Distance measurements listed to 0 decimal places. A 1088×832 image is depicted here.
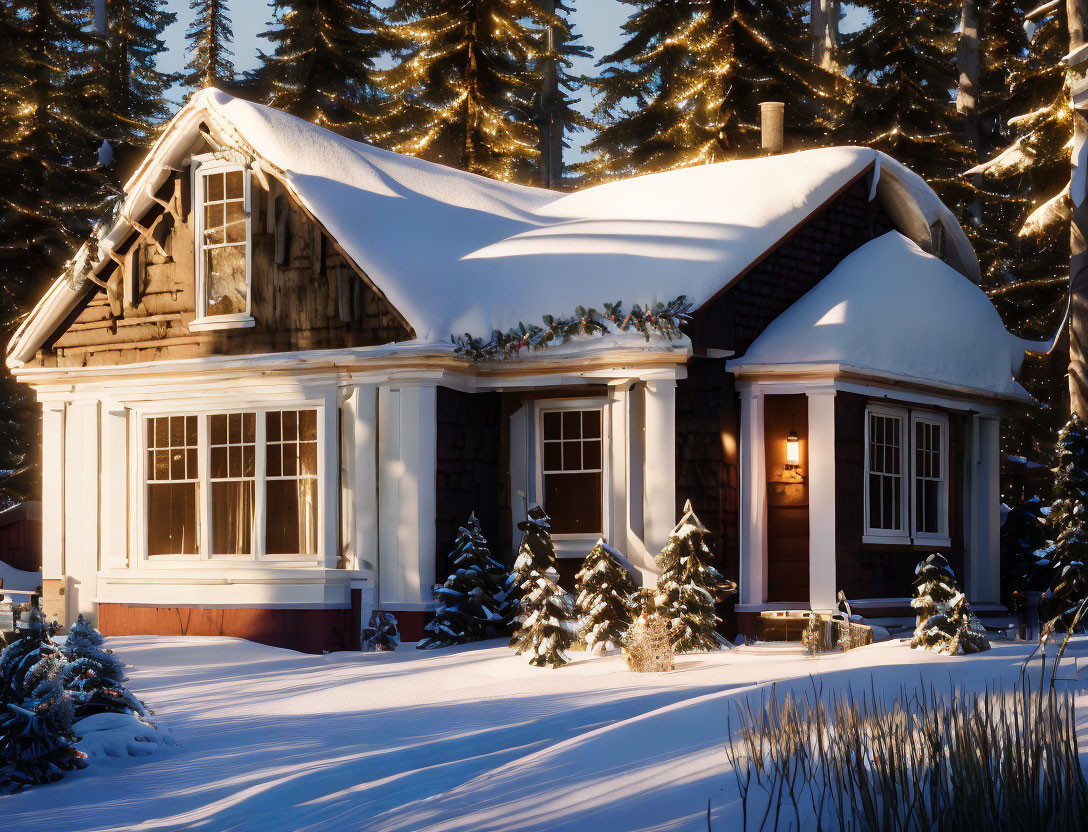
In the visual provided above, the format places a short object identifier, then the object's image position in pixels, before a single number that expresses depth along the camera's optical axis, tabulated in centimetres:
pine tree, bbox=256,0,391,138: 3156
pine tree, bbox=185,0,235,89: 3822
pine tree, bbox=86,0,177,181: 3209
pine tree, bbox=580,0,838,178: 2814
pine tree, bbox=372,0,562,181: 2930
